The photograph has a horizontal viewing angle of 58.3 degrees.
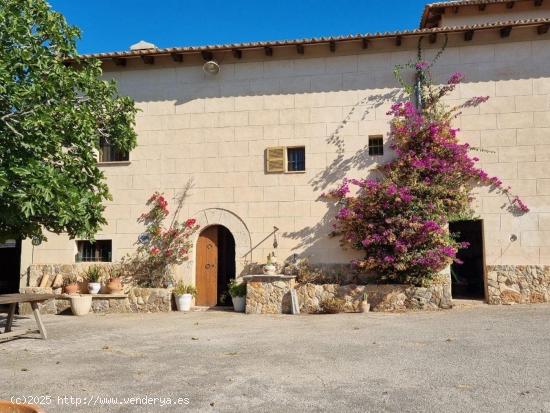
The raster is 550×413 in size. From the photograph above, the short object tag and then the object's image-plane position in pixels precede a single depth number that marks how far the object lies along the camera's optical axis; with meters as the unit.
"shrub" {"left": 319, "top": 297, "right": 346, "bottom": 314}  10.38
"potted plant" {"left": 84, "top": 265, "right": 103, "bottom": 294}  11.55
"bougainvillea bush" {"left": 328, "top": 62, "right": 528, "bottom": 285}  10.31
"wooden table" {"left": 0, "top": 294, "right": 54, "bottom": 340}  7.18
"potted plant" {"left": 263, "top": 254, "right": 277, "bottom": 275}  10.87
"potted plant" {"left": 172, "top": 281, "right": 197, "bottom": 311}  11.31
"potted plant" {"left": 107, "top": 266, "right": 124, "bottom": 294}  11.43
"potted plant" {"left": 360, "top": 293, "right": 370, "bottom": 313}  10.25
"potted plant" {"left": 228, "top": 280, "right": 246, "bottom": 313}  11.03
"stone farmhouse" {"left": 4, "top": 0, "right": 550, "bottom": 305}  10.88
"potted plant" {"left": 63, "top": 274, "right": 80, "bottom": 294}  11.53
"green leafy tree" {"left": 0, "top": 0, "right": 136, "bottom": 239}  6.62
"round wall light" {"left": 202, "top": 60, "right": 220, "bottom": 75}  11.91
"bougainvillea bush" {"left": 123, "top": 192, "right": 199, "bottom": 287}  11.79
